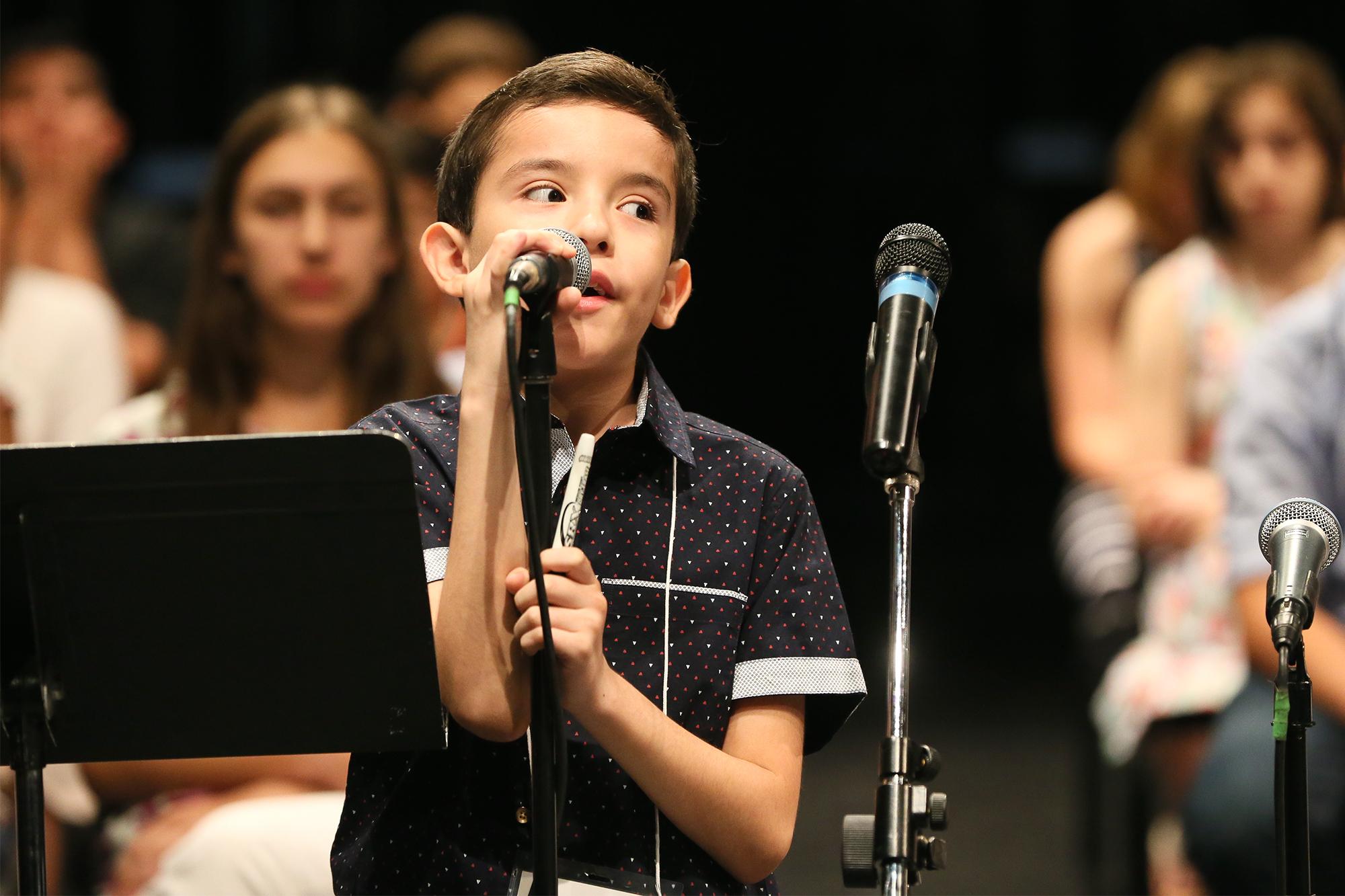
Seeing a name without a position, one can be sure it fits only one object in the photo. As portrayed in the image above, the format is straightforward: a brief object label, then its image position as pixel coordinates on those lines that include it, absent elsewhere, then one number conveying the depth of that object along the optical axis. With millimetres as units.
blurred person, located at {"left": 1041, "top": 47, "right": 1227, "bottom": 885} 7820
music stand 5202
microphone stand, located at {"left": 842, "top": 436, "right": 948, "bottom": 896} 5238
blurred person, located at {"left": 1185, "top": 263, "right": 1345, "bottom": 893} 6030
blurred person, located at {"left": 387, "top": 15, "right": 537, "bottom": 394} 7085
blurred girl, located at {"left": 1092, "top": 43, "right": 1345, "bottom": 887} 7182
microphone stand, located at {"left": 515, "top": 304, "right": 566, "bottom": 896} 5194
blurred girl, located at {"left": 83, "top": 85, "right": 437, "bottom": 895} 6285
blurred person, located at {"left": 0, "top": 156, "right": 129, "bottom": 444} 7194
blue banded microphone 5195
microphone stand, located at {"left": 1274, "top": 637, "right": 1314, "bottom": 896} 5289
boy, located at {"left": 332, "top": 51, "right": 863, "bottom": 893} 5256
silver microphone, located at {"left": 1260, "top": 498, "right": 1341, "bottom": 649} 5296
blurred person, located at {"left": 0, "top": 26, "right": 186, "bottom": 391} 8932
